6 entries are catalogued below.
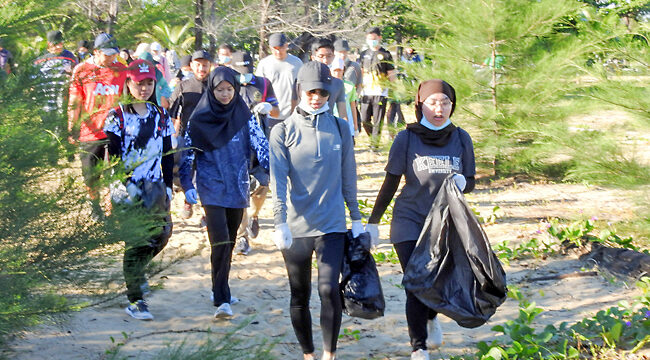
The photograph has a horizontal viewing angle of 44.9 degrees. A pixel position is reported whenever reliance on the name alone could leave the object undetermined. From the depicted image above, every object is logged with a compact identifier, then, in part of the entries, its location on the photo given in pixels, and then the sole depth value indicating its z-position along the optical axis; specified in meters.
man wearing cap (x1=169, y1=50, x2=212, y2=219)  7.21
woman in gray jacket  4.46
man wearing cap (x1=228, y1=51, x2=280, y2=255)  7.38
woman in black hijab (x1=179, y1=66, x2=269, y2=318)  5.55
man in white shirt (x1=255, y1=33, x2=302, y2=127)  8.82
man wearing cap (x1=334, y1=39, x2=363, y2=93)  10.74
